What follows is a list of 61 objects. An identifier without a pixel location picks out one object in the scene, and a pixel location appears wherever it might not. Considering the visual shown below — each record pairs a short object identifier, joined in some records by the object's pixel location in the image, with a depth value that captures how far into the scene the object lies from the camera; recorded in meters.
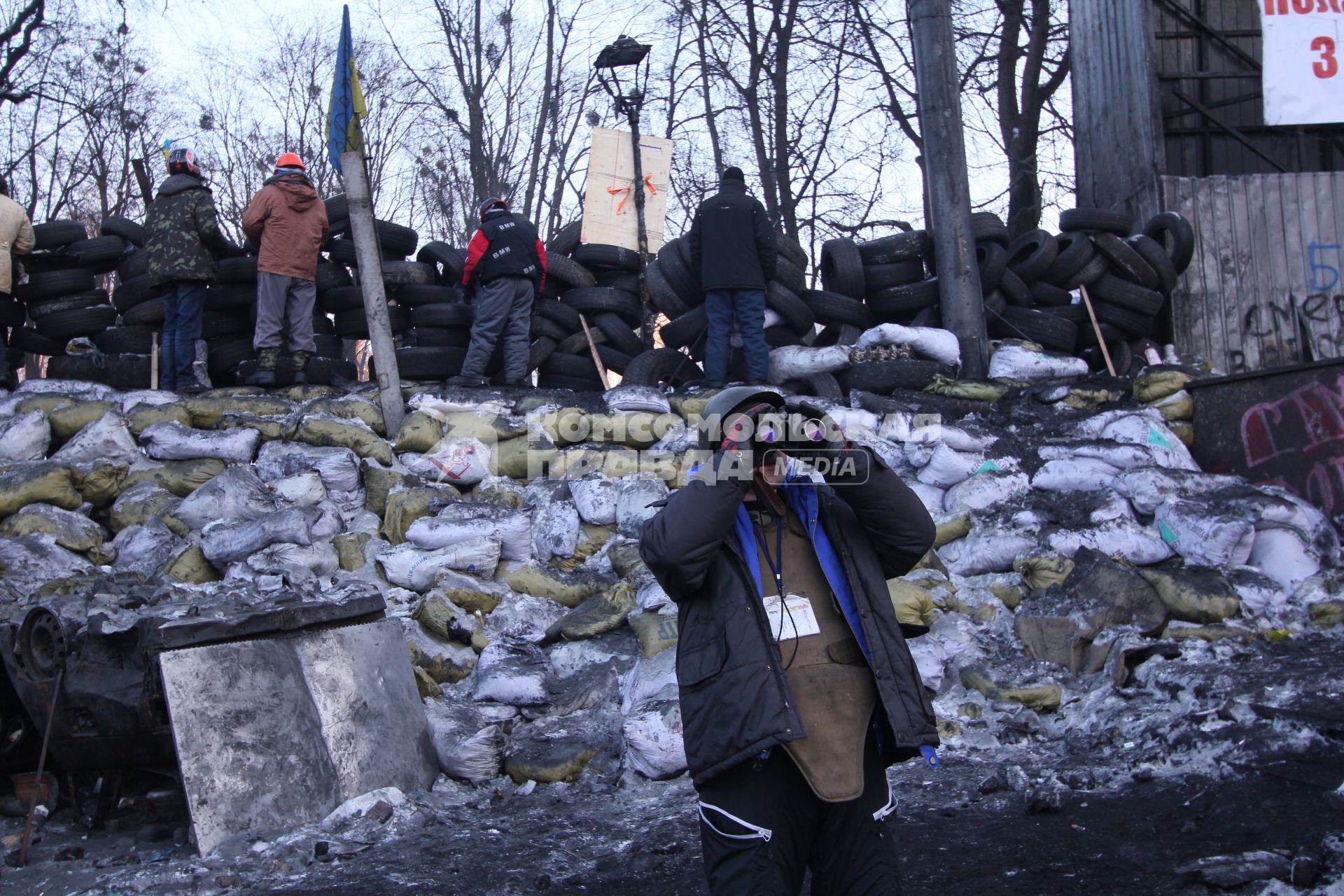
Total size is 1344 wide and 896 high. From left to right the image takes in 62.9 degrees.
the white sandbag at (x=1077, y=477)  6.34
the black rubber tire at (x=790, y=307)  7.92
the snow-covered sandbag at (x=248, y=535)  5.80
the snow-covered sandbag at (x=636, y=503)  6.18
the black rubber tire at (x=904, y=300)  8.21
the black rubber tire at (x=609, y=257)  8.49
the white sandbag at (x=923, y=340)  7.71
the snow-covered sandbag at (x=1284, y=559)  5.59
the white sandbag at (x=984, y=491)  6.31
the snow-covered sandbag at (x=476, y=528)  6.03
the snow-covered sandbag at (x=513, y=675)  5.14
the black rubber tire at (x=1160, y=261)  8.30
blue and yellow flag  7.13
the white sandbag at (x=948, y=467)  6.51
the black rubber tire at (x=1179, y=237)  8.37
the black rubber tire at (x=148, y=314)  7.92
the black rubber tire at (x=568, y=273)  8.34
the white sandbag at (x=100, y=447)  6.64
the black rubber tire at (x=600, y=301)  8.30
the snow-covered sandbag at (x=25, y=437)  6.55
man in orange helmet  7.58
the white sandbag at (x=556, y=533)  6.17
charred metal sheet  3.85
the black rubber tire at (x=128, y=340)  7.95
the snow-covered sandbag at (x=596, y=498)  6.27
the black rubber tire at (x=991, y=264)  8.23
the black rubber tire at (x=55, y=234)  8.23
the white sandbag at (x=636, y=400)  7.16
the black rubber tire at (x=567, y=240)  8.62
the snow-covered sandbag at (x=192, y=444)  6.67
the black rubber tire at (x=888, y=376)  7.55
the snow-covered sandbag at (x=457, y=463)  6.73
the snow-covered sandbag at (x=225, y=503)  6.12
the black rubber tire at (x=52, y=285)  8.17
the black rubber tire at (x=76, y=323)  8.09
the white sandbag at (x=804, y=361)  7.69
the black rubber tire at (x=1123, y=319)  8.27
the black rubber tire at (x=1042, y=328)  8.16
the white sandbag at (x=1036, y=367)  7.80
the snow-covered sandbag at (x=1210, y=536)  5.62
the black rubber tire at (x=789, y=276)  8.02
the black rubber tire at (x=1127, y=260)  8.27
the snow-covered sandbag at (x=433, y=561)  5.85
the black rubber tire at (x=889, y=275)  8.31
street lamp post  8.77
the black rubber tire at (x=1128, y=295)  8.23
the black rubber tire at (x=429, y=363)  7.87
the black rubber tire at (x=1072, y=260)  8.27
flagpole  7.12
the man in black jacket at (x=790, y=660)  2.28
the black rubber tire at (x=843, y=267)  8.10
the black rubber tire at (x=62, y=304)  8.20
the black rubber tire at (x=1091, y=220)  8.47
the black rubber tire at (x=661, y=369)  7.89
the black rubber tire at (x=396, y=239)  8.46
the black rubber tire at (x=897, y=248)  8.26
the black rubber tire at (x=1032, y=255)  8.34
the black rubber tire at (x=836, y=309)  8.09
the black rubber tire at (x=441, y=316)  8.11
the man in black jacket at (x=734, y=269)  7.62
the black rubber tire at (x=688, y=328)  8.02
